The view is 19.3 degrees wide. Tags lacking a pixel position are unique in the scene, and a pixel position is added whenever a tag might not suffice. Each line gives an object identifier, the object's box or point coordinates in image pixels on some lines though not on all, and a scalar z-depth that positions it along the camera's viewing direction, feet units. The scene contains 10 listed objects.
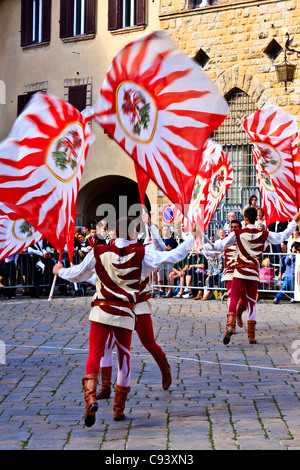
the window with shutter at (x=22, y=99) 95.66
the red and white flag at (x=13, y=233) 31.12
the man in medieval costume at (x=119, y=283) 24.39
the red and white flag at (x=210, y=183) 36.83
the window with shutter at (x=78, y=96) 90.64
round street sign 71.97
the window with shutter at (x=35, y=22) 94.32
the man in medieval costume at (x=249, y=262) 39.04
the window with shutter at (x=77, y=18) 89.81
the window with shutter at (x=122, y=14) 86.53
